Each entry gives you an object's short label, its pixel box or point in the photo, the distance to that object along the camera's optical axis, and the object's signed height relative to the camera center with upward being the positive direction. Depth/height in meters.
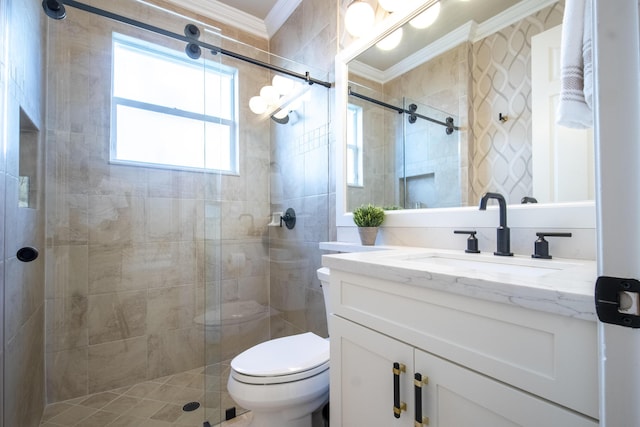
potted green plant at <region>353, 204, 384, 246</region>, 1.48 -0.03
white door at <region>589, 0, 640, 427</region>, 0.37 +0.05
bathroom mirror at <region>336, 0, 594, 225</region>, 0.99 +0.44
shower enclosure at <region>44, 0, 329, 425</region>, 1.77 +0.08
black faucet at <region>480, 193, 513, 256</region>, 0.99 -0.06
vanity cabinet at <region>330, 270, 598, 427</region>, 0.48 -0.30
